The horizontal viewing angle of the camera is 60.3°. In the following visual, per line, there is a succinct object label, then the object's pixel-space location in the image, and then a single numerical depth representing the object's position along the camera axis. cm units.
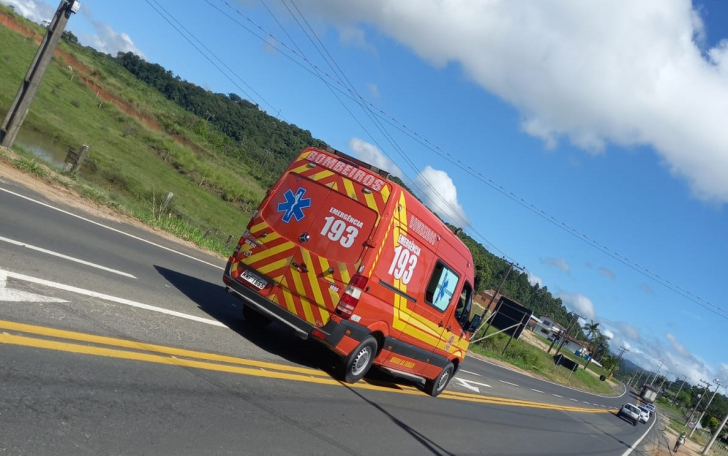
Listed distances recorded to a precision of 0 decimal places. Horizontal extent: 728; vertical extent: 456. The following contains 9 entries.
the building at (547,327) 15526
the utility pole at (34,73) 1831
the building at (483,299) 10989
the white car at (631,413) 4369
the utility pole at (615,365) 14074
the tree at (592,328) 16100
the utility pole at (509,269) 4849
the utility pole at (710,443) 5238
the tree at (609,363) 14388
